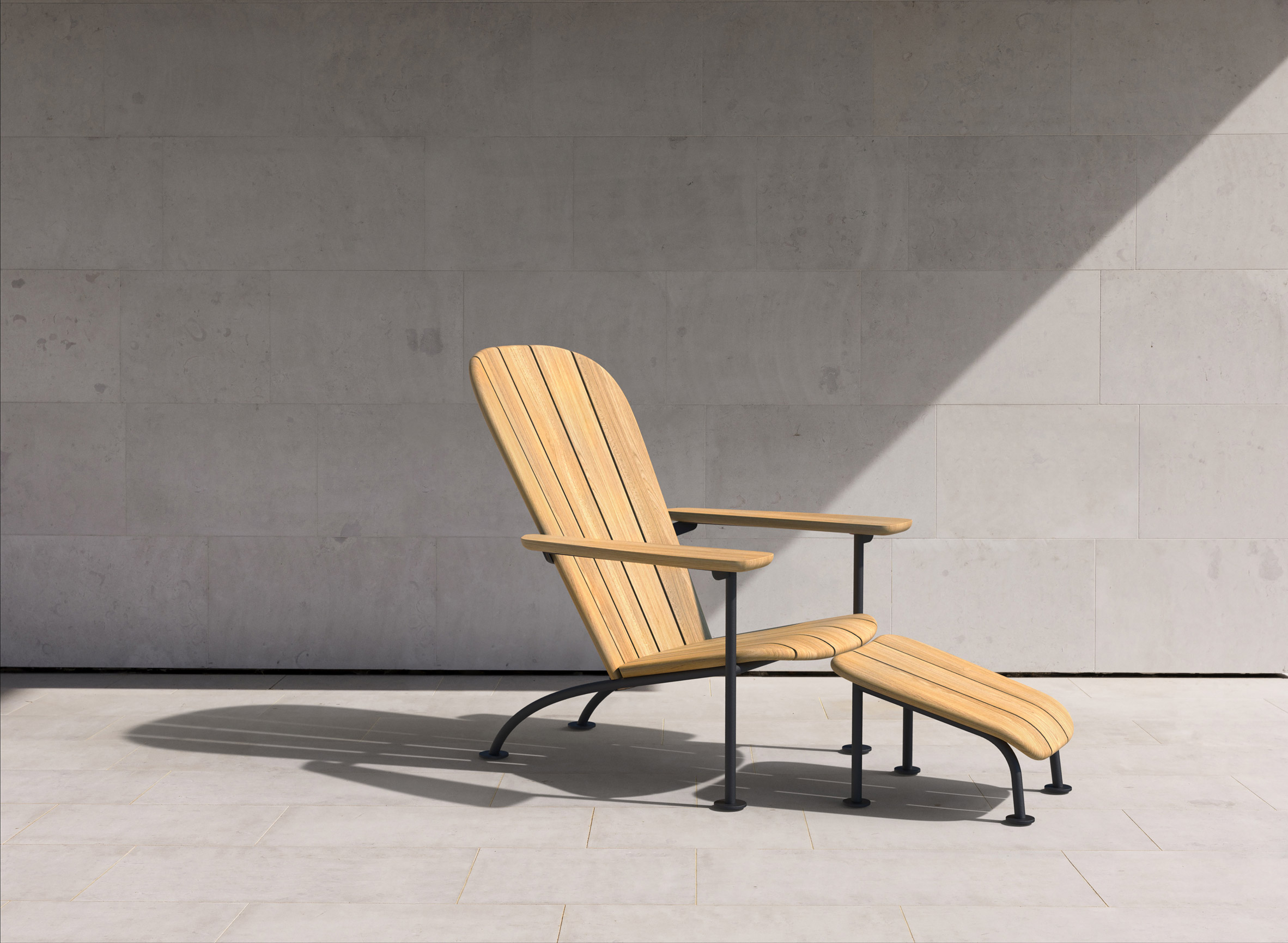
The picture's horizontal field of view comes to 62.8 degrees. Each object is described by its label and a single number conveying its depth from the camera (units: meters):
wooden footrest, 2.47
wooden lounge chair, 2.62
